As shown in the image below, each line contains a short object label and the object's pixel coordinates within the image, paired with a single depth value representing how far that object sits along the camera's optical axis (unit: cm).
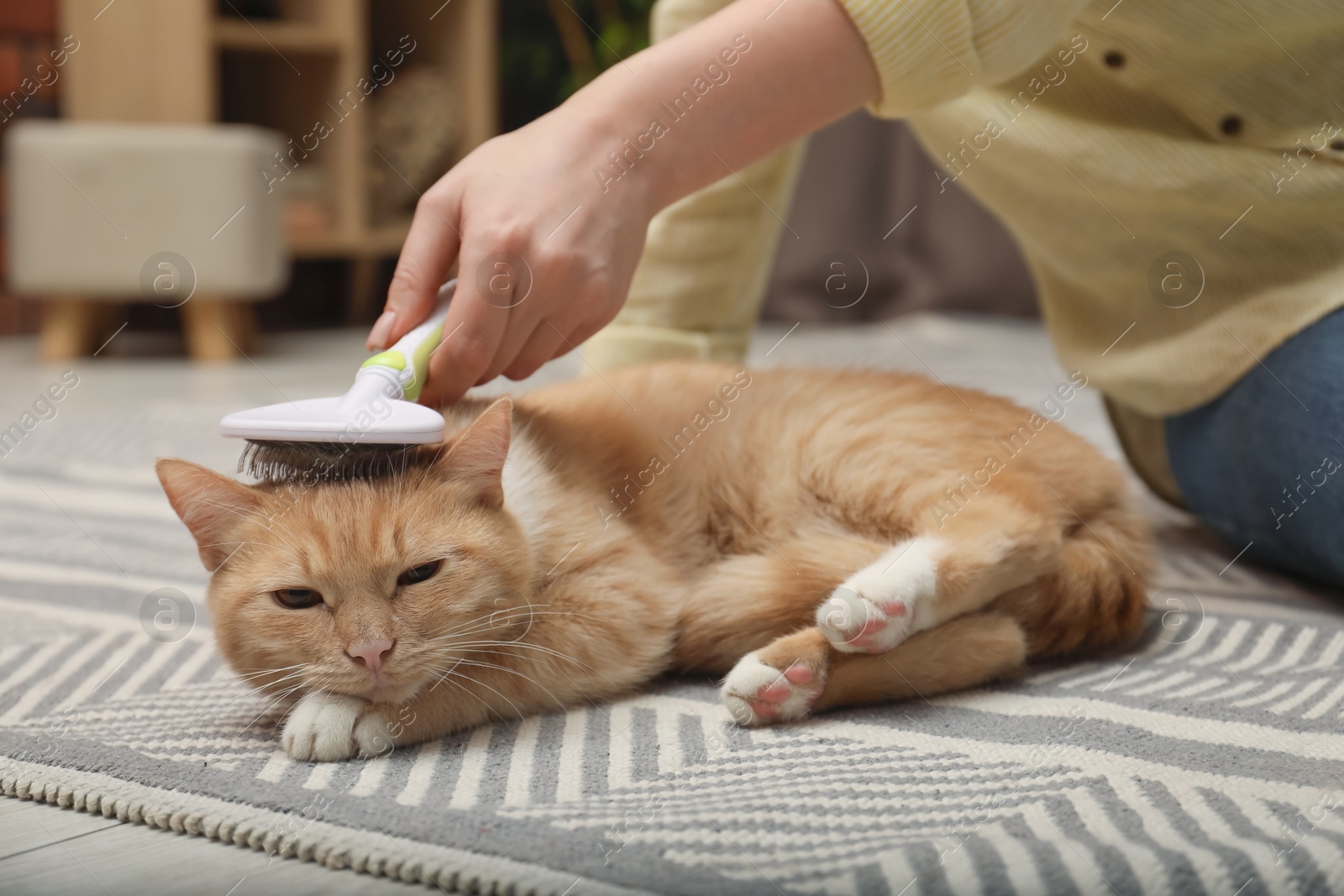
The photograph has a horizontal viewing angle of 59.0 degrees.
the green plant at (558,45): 432
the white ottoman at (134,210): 329
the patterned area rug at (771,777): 73
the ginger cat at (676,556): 96
